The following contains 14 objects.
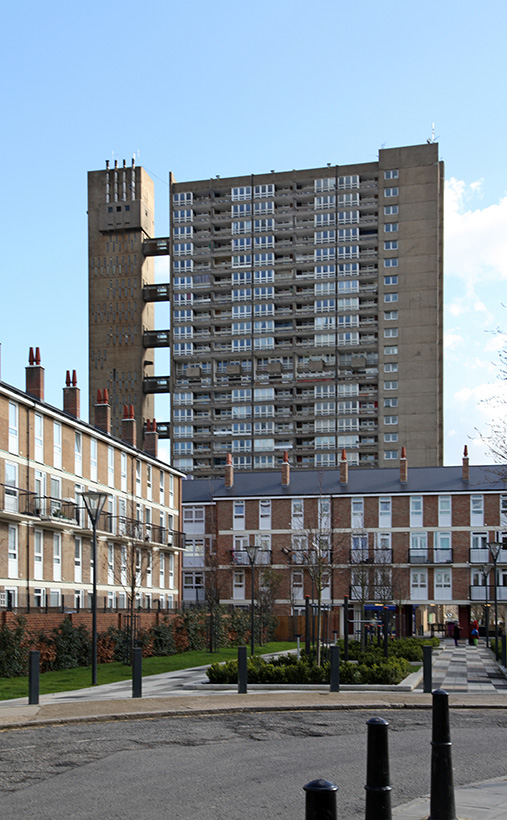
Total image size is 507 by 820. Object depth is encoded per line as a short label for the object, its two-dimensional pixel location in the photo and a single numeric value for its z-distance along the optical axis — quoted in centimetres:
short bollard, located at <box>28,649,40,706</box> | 1894
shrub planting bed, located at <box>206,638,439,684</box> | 2250
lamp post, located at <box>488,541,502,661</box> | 4272
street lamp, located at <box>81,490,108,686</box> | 2475
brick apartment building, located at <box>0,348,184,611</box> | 4075
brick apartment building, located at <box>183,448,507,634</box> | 7044
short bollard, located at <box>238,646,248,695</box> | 2081
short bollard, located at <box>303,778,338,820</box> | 507
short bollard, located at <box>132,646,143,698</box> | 1992
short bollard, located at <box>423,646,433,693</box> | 2122
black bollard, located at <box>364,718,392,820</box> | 655
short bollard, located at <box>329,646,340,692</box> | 2034
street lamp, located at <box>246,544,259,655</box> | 4268
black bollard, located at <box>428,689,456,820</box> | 762
